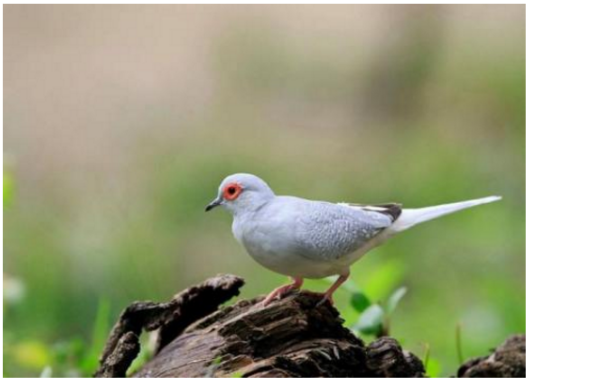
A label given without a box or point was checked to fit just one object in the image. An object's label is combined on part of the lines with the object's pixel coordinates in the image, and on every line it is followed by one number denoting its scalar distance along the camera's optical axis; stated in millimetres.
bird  5098
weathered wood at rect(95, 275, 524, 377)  5133
